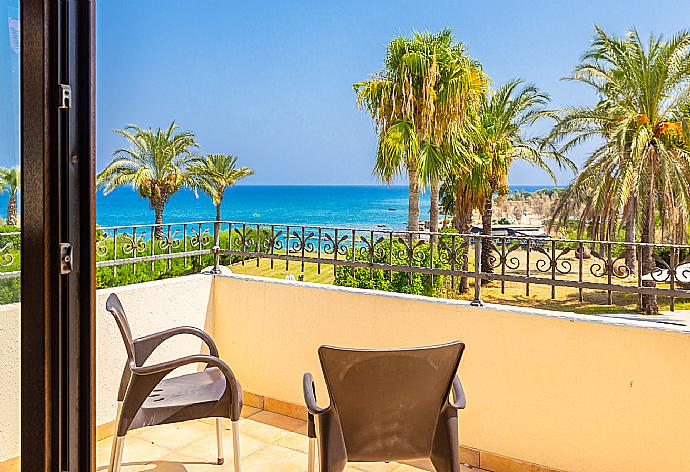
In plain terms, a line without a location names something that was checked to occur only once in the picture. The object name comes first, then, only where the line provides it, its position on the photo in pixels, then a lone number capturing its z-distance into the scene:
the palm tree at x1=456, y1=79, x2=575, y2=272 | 14.30
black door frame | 1.20
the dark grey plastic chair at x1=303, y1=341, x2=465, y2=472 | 1.80
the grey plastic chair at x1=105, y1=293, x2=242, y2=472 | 2.19
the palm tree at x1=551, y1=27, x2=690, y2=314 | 9.58
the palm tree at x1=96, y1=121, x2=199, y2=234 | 18.31
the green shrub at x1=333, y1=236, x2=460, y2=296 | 7.46
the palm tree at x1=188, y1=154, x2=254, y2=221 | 22.03
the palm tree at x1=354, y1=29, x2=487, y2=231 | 12.07
